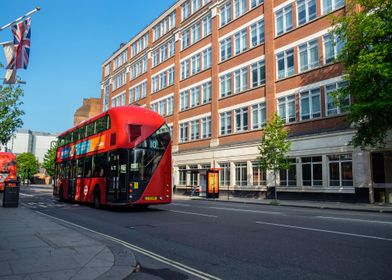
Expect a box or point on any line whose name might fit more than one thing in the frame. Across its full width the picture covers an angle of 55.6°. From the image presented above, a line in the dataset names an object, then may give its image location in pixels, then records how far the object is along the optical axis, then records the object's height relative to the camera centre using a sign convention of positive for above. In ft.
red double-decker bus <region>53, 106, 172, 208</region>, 51.90 +2.99
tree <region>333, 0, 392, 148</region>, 59.98 +18.31
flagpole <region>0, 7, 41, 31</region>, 53.22 +23.79
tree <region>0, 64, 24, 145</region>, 87.86 +16.12
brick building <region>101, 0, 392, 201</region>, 85.87 +26.35
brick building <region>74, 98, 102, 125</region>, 303.48 +57.45
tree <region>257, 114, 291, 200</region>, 82.43 +6.88
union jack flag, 51.19 +18.54
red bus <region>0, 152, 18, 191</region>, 106.52 +3.46
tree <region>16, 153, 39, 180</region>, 363.46 +15.82
